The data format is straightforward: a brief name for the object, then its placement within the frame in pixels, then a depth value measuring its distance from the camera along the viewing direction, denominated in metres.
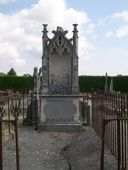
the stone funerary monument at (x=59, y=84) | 6.08
